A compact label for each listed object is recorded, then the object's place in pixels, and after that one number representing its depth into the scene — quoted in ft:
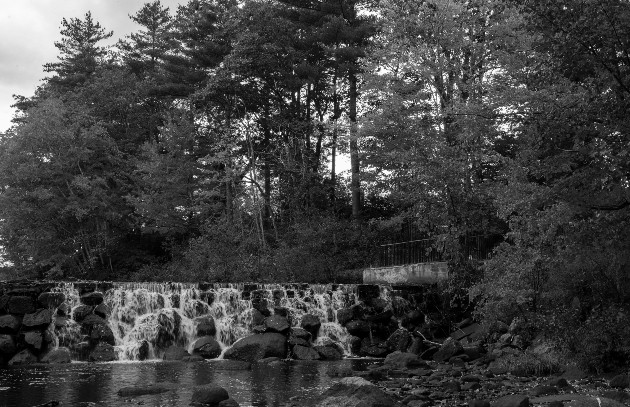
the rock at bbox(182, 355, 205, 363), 59.47
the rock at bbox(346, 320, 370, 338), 67.46
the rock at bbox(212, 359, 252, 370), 52.31
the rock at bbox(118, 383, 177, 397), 38.60
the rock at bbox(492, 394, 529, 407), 29.09
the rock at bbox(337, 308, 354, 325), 68.28
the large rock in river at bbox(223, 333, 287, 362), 59.62
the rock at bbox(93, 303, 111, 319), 65.21
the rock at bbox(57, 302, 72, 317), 64.18
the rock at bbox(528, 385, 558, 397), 34.55
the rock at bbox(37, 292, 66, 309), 64.34
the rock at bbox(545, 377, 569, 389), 36.72
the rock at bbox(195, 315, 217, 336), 65.92
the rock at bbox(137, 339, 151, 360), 62.03
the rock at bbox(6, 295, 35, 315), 63.21
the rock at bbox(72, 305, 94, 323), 63.98
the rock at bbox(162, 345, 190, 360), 60.64
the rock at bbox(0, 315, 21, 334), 61.11
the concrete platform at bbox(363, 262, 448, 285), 77.78
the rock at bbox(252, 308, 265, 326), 66.33
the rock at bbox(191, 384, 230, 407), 35.22
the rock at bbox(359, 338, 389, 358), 64.34
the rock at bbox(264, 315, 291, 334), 63.77
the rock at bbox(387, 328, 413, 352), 64.13
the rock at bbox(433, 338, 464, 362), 55.77
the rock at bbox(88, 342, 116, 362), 60.54
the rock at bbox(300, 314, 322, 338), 66.39
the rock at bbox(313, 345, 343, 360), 61.32
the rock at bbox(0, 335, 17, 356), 59.31
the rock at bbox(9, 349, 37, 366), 58.34
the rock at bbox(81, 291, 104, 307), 65.98
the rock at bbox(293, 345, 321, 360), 60.39
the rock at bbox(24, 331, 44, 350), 60.29
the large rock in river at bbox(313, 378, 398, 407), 30.78
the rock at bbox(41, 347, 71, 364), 59.36
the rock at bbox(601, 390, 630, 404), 31.14
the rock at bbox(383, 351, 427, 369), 51.88
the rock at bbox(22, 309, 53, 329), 62.03
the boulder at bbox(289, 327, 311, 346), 62.96
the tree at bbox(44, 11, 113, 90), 147.02
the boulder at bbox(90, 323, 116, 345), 62.49
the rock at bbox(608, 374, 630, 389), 36.31
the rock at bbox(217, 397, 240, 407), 34.13
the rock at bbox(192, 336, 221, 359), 61.77
